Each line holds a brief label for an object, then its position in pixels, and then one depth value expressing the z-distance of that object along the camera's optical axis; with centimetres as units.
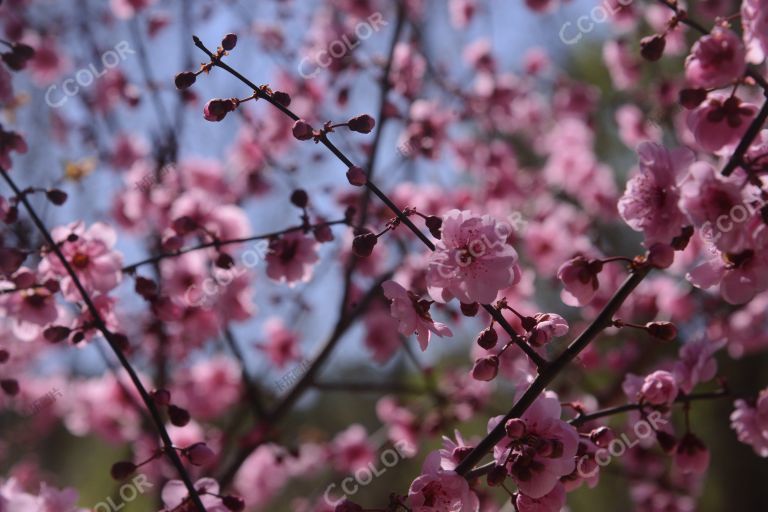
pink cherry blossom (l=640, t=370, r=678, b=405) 55
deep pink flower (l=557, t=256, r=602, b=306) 54
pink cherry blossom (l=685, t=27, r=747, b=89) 54
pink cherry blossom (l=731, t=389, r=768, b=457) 57
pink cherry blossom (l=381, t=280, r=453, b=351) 54
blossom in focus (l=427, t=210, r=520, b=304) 53
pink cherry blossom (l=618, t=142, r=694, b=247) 53
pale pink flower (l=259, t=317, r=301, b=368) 95
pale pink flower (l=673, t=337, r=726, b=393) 57
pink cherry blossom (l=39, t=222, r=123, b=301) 59
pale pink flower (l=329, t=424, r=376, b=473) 95
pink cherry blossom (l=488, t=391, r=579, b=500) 52
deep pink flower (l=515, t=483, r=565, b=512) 53
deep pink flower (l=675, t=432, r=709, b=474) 57
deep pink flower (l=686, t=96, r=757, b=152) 55
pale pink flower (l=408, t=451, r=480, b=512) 53
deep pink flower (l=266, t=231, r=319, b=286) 61
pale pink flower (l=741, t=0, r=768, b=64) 54
